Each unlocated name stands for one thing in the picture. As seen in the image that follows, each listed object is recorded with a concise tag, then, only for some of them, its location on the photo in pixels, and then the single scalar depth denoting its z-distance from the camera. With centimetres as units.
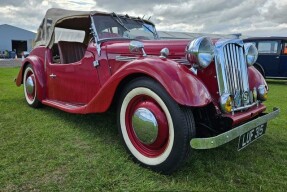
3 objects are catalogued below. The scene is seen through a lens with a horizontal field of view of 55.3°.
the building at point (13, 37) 3491
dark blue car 1113
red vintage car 242
